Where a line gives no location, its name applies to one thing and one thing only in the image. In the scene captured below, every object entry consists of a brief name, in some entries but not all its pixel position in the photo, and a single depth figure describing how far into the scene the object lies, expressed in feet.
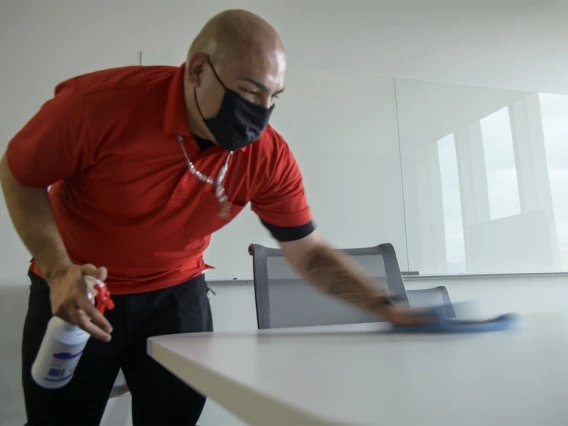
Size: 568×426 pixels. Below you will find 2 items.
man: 2.85
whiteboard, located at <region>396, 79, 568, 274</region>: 8.91
